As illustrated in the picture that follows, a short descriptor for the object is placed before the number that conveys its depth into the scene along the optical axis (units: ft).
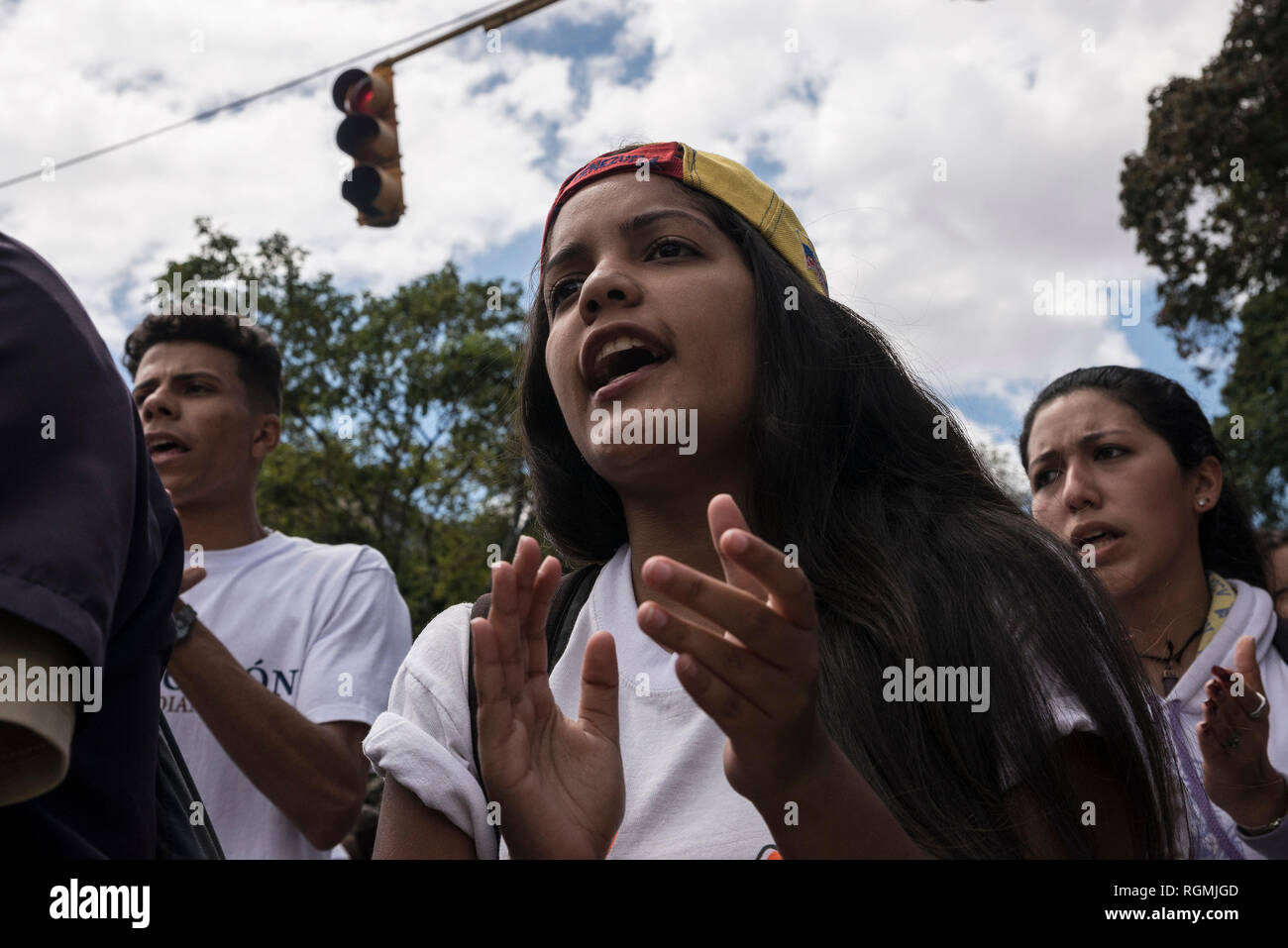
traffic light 23.58
